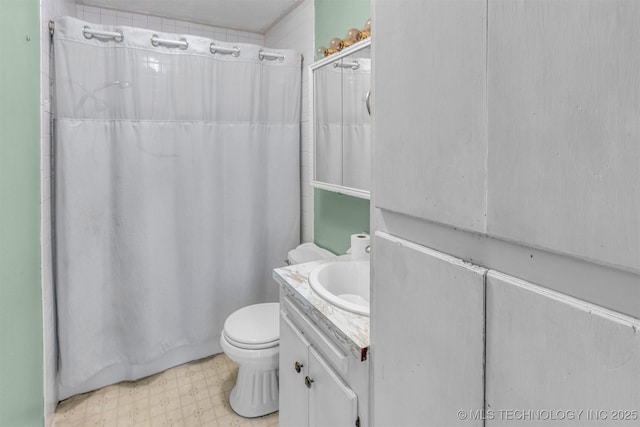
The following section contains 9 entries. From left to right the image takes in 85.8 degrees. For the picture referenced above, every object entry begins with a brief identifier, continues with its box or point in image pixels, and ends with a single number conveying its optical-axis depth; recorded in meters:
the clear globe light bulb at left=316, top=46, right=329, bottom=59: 1.90
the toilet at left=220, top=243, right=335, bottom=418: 1.68
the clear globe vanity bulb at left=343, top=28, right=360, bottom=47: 1.62
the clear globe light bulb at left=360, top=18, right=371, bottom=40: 1.56
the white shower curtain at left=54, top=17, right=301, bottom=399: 1.81
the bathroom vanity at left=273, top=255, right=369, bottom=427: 0.94
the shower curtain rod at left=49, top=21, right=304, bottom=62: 1.75
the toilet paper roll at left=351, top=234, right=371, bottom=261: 1.51
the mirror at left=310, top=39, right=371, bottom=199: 1.50
